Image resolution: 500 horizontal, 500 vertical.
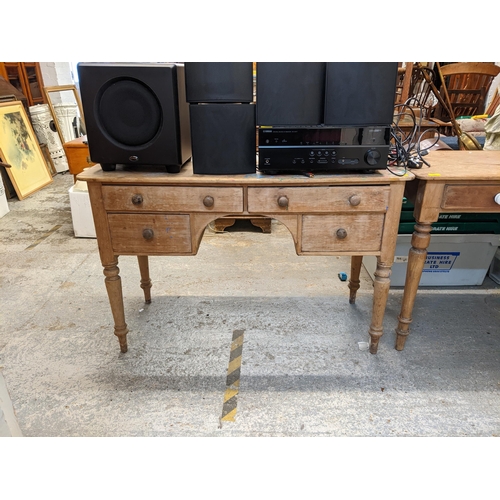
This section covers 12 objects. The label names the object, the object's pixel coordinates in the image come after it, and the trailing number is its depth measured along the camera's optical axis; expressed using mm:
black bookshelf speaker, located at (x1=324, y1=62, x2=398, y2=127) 1245
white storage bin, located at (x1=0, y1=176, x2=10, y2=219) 3316
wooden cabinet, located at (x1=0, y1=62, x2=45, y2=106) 4152
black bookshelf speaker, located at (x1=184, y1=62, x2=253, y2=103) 1241
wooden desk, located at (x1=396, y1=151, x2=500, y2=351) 1399
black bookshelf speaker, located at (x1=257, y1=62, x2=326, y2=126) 1239
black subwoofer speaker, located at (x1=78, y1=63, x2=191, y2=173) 1284
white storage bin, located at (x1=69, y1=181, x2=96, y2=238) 2729
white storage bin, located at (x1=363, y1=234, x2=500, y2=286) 2057
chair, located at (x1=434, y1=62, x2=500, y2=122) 3441
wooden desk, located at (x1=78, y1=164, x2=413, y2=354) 1370
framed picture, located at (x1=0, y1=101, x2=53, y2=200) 3670
